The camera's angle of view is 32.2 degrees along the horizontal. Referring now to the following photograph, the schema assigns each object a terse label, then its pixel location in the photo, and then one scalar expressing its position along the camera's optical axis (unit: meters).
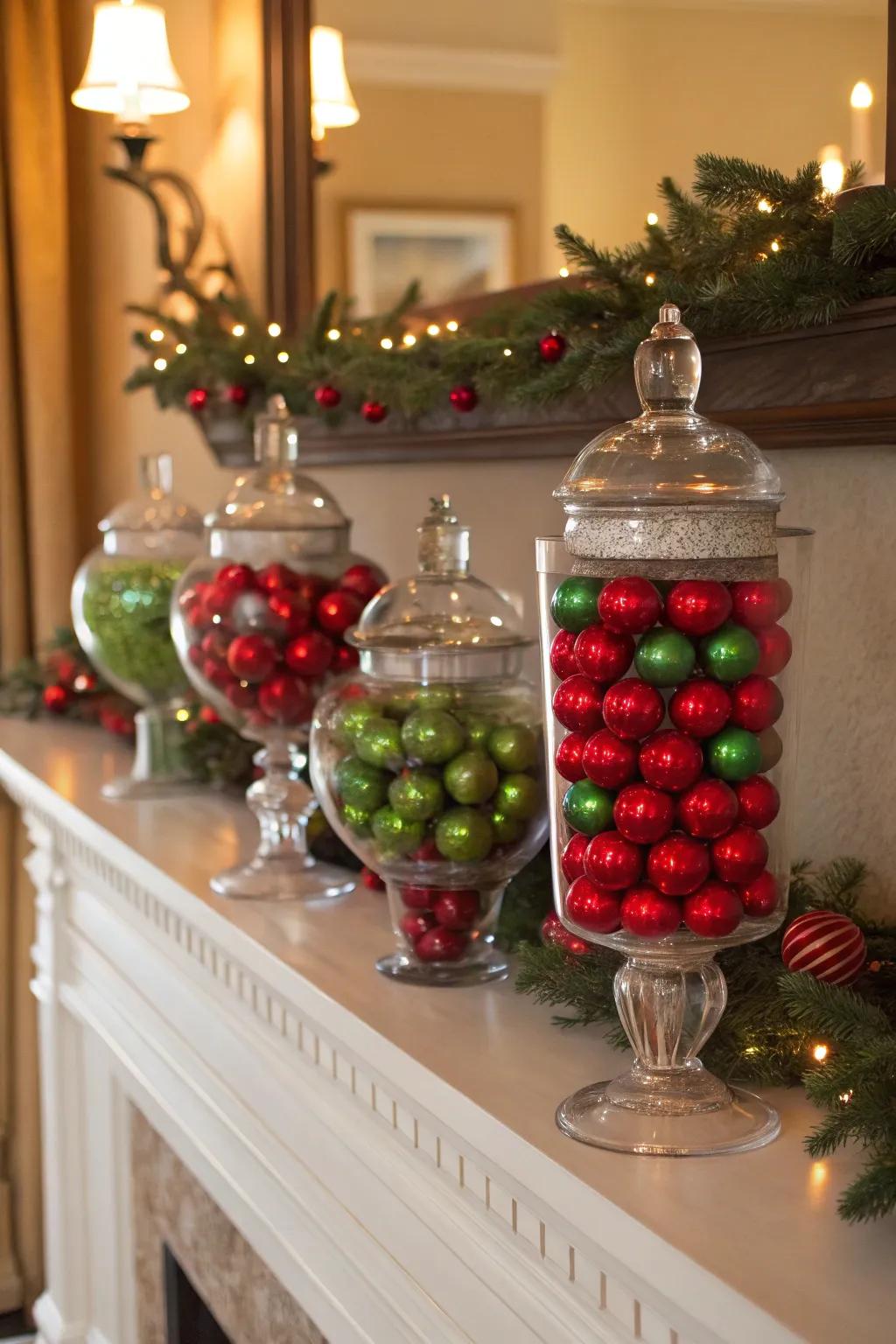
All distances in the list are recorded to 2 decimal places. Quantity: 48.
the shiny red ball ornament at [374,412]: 1.50
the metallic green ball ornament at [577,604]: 0.76
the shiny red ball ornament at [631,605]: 0.73
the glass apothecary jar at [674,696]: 0.74
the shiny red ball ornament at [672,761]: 0.74
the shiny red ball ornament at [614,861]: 0.76
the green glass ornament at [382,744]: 1.03
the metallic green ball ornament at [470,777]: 1.01
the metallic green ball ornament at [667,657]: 0.73
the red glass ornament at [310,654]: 1.27
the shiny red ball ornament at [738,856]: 0.75
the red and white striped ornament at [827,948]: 0.86
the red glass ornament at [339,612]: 1.28
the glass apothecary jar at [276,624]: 1.28
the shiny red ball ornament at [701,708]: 0.74
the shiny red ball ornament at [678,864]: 0.75
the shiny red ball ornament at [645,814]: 0.75
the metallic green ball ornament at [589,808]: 0.77
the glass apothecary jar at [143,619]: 1.71
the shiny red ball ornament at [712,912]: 0.75
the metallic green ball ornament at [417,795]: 1.01
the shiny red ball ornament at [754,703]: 0.75
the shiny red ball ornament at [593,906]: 0.77
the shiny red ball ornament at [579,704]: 0.77
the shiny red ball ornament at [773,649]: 0.75
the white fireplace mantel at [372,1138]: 0.68
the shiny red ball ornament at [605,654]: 0.75
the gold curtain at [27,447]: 2.68
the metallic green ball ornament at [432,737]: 1.01
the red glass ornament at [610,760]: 0.76
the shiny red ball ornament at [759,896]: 0.77
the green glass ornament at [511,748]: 1.02
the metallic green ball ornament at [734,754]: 0.75
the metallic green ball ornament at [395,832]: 1.02
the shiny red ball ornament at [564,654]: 0.79
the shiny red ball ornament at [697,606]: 0.73
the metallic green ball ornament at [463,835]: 1.01
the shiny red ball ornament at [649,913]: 0.75
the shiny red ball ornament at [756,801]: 0.76
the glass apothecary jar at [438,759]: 1.02
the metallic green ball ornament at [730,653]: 0.74
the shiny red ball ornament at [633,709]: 0.74
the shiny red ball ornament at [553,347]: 1.15
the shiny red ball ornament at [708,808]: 0.74
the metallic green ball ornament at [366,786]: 1.04
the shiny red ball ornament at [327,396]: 1.56
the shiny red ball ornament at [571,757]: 0.79
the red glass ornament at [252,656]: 1.27
